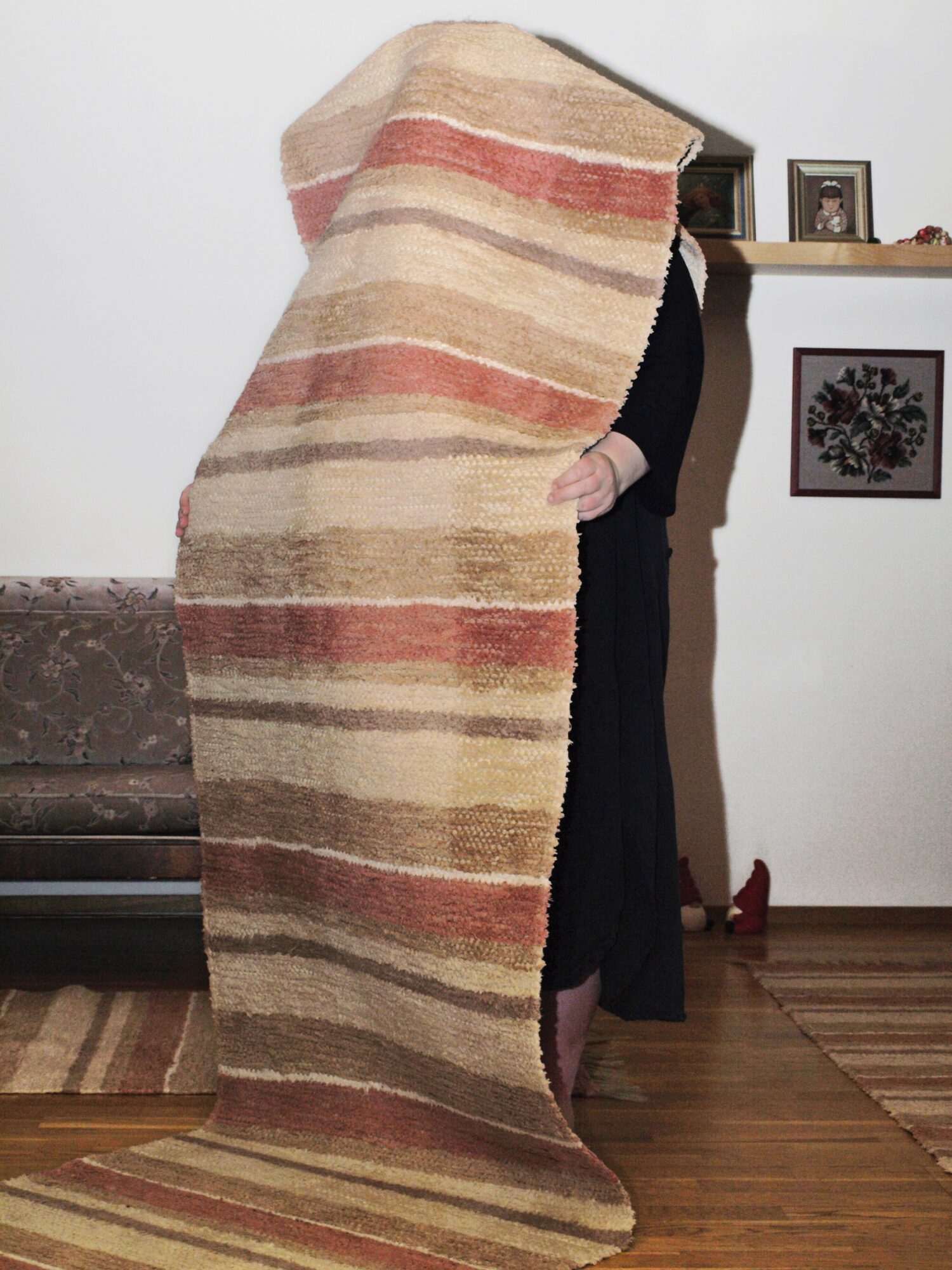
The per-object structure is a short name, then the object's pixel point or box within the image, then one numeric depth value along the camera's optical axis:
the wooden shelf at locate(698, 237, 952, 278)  3.23
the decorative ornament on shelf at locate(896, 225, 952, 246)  3.29
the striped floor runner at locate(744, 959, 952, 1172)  2.05
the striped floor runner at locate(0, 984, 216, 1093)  2.05
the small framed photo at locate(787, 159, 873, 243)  3.35
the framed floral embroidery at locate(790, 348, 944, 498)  3.43
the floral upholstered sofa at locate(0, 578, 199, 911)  2.89
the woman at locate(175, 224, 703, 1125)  1.64
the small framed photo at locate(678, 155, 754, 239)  3.33
